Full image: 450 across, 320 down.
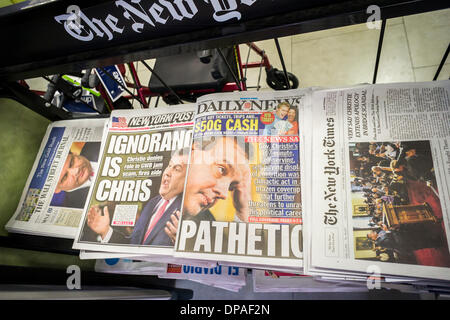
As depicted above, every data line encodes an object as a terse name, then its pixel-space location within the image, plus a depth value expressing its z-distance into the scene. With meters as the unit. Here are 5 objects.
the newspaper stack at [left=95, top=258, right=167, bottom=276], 0.67
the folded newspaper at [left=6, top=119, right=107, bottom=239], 0.59
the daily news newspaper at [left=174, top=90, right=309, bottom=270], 0.44
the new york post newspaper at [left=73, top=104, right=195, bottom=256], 0.51
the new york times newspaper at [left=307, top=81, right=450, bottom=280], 0.40
